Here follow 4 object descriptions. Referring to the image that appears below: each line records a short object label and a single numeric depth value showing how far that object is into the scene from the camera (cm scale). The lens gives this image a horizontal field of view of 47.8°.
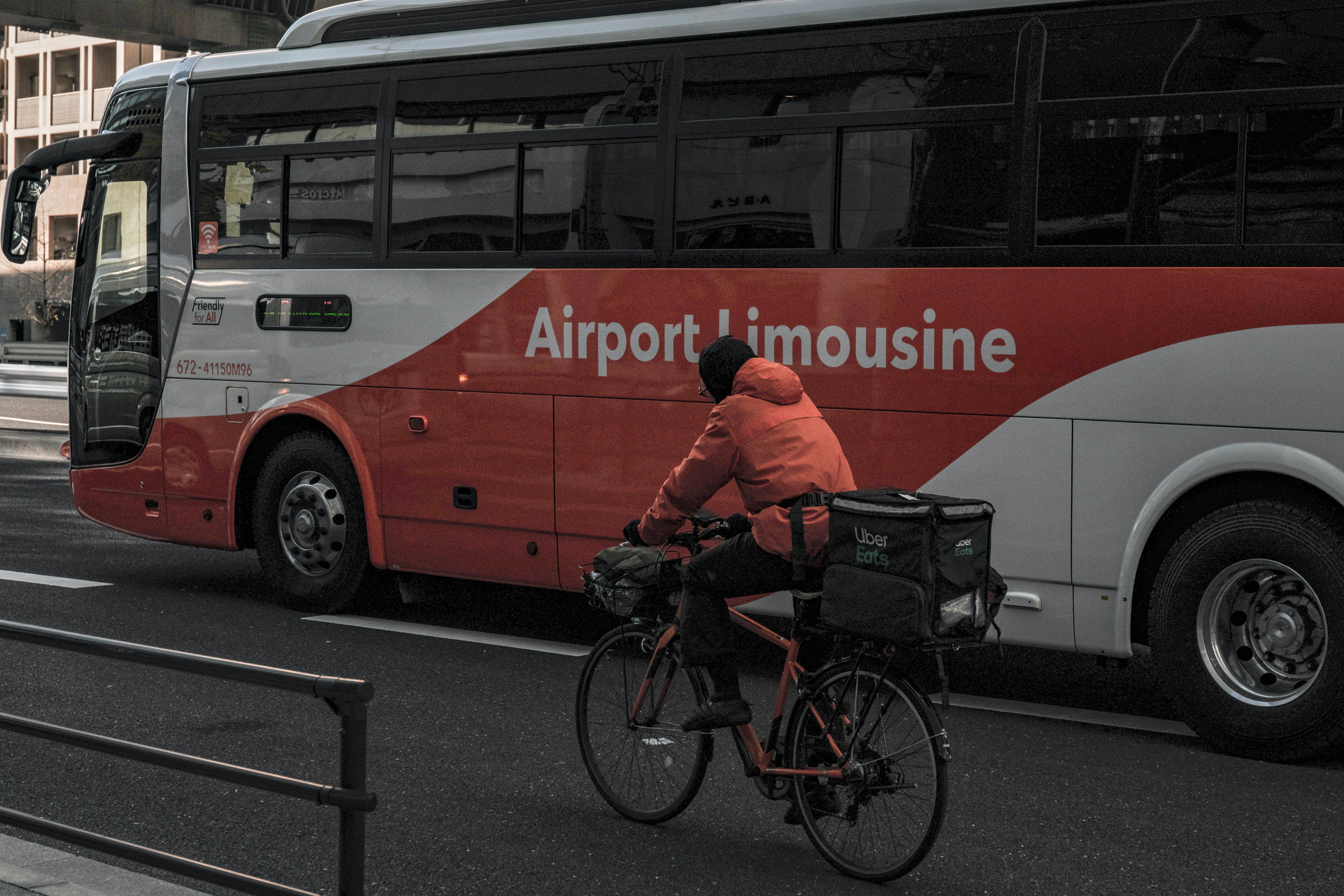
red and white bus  623
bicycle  452
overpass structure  2388
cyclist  481
